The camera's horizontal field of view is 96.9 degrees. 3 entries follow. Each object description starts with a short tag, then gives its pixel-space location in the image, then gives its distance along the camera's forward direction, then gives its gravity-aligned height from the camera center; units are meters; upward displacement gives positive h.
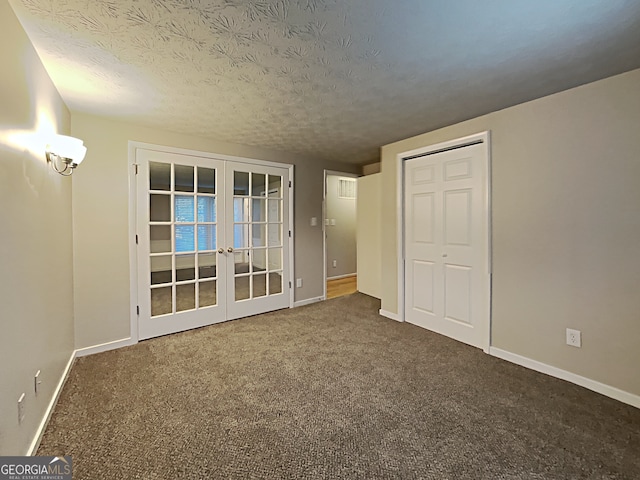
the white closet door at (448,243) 2.81 -0.09
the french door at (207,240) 3.07 -0.05
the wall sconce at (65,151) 1.92 +0.59
